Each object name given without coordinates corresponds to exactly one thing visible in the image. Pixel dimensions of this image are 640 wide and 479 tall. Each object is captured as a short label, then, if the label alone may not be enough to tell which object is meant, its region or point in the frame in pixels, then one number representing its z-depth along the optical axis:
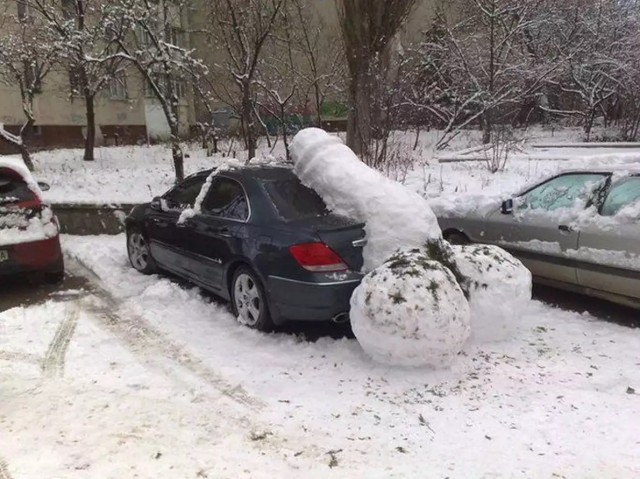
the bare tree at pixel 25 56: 12.48
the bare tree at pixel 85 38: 11.08
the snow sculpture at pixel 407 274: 3.95
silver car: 4.89
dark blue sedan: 4.46
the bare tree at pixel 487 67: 17.14
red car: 5.77
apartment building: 22.89
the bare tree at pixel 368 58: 10.60
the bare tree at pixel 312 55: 14.26
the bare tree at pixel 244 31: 10.90
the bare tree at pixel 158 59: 10.59
